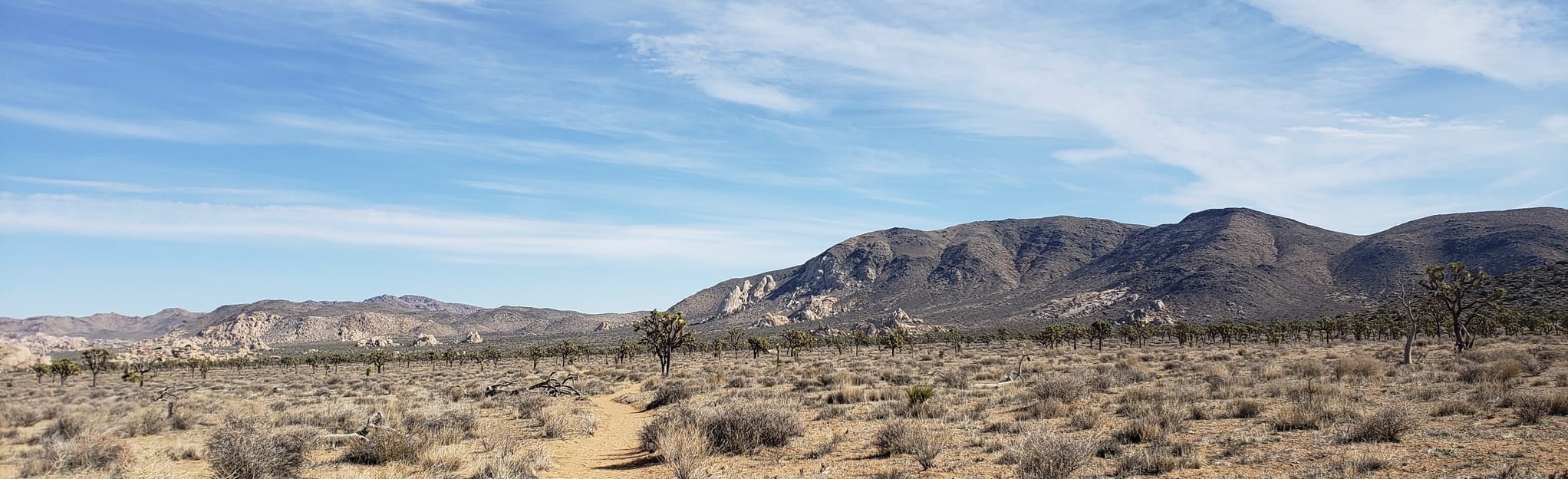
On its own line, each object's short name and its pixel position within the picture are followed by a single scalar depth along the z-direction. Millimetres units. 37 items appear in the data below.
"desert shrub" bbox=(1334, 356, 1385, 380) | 22125
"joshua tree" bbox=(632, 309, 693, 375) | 37906
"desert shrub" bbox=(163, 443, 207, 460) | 14969
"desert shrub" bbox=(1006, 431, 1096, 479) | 10172
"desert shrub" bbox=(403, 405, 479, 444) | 15453
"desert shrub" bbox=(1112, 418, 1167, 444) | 12820
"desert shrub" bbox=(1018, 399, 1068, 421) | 16484
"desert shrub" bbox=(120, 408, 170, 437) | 19172
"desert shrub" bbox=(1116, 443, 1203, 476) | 10562
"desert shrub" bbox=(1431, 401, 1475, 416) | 13953
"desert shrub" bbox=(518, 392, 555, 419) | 20484
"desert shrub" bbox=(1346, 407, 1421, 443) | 11711
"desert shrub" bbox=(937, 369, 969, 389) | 24875
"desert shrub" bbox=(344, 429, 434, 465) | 13422
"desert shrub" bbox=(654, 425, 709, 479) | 11461
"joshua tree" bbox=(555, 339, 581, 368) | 70375
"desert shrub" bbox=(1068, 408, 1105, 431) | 14867
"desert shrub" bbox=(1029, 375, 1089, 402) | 19359
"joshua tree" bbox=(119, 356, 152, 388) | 46719
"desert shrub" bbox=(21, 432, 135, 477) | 12898
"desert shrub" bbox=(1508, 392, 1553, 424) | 12453
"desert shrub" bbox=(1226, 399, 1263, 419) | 15133
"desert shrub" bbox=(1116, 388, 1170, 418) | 15633
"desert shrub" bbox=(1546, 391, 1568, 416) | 12883
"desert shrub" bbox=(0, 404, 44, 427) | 21500
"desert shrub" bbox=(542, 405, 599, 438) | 17203
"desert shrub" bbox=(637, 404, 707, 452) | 14148
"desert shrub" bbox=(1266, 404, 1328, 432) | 13117
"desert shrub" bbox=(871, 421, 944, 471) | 11852
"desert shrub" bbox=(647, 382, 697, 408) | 23859
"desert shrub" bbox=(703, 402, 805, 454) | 13984
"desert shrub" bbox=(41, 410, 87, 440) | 17569
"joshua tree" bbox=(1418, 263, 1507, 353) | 33875
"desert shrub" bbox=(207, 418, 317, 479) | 11078
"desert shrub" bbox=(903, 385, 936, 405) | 18719
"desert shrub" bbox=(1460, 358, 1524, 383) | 18547
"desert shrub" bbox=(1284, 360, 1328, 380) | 22547
